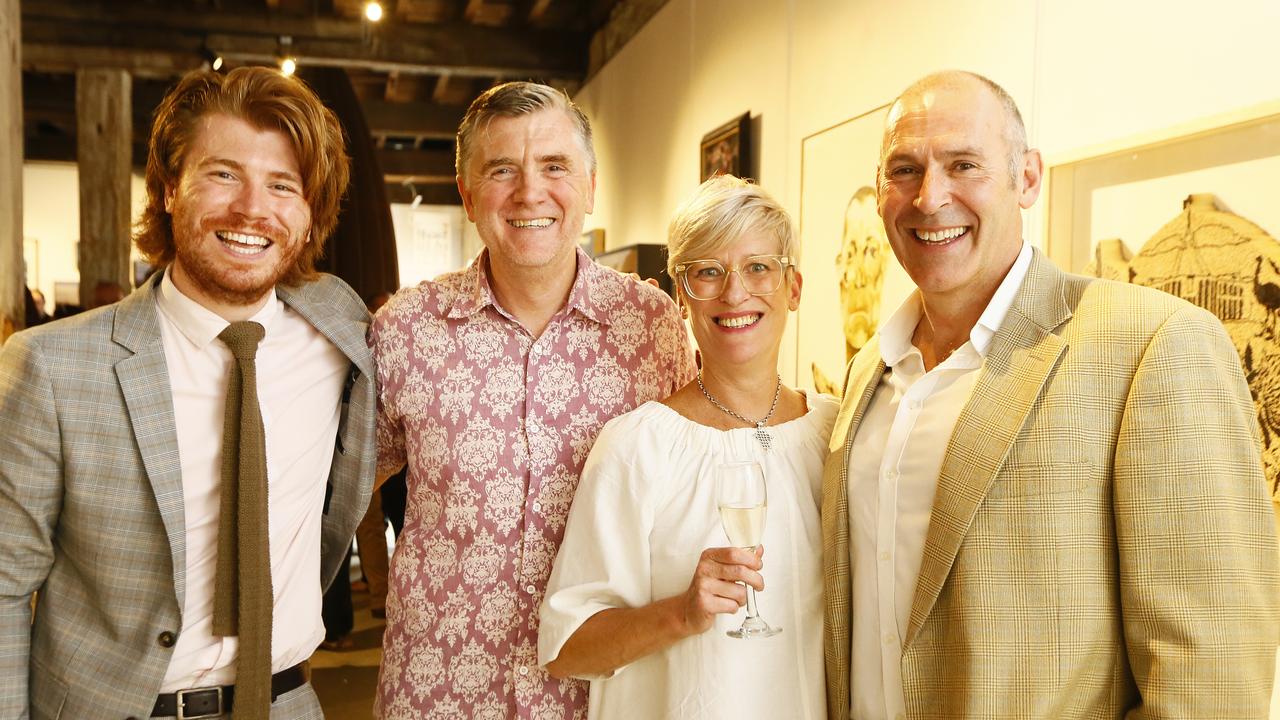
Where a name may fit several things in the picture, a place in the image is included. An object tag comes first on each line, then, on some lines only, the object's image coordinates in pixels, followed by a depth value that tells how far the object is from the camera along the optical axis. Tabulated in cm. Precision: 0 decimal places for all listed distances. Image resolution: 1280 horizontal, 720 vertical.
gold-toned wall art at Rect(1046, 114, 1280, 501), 181
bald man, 128
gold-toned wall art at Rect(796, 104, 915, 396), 331
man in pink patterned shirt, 199
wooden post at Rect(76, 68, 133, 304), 706
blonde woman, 167
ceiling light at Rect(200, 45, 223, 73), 758
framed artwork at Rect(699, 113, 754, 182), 452
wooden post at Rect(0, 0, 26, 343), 373
